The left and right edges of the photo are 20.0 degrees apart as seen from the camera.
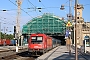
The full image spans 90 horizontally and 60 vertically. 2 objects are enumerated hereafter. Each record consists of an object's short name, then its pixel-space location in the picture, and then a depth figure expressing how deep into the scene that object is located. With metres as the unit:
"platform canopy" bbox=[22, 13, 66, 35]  130.62
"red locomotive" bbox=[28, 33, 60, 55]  33.50
